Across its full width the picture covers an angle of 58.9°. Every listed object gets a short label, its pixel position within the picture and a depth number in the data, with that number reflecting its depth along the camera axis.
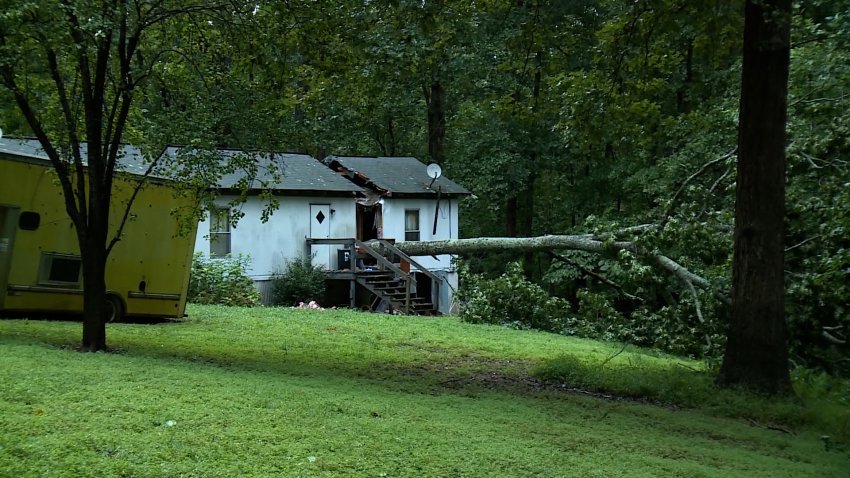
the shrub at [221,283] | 20.19
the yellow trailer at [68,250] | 11.89
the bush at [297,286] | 24.53
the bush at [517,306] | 18.33
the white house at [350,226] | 24.48
